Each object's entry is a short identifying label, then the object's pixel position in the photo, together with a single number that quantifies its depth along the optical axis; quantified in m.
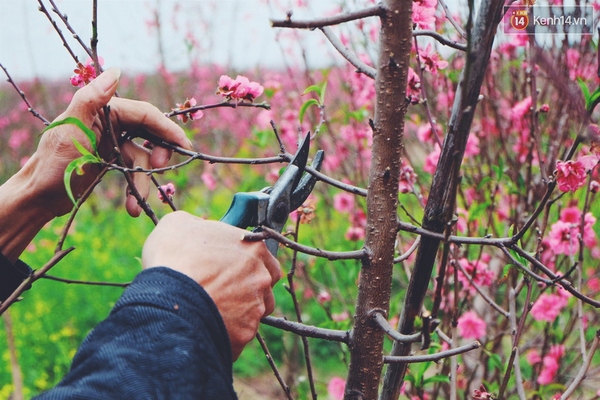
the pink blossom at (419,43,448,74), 1.62
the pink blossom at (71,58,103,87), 1.44
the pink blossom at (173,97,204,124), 1.51
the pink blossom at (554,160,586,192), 1.45
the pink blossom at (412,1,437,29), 1.45
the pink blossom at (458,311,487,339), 2.68
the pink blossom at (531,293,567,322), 2.64
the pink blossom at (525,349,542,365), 2.92
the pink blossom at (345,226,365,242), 3.19
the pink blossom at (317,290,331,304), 2.83
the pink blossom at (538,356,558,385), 2.70
